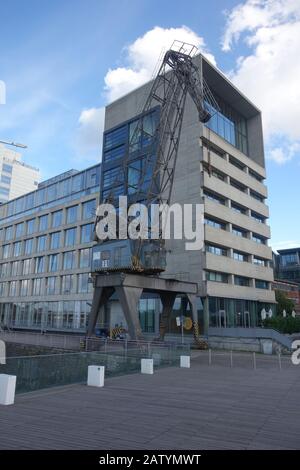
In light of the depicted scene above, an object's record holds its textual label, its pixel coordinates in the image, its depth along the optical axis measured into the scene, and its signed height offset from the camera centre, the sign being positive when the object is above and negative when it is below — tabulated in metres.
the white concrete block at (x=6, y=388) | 11.61 -1.96
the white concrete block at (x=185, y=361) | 24.12 -2.15
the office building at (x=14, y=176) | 150.38 +59.22
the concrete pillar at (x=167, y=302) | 37.56 +2.32
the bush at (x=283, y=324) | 47.47 +0.48
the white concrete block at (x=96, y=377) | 15.76 -2.11
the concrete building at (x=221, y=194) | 46.59 +17.66
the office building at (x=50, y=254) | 61.09 +12.31
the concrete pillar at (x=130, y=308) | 29.84 +1.34
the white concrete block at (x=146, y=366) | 20.34 -2.12
